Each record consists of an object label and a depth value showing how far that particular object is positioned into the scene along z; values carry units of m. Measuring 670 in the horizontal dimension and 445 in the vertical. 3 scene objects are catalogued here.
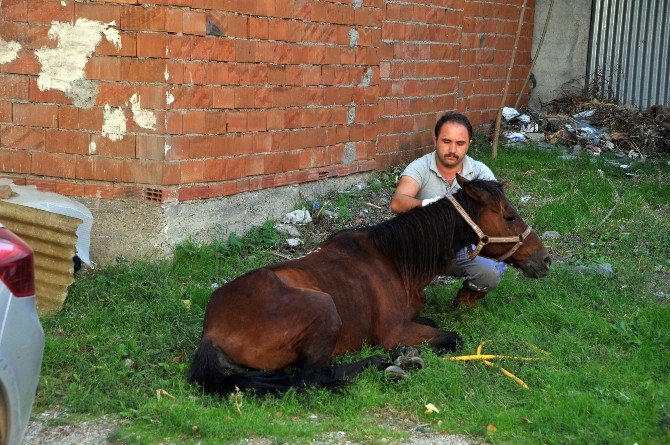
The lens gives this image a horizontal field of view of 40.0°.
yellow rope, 5.70
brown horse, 5.24
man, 6.57
